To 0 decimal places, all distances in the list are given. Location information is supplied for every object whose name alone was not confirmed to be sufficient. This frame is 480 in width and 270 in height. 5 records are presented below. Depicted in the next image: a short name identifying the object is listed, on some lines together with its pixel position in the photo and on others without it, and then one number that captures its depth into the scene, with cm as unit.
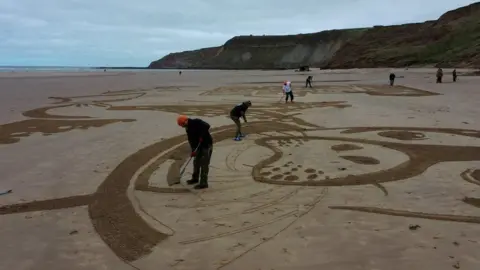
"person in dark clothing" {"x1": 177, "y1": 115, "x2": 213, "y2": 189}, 873
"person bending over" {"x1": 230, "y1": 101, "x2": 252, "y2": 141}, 1409
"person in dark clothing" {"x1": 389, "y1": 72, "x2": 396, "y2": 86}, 3953
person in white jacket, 2576
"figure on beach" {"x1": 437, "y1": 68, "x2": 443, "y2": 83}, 3950
